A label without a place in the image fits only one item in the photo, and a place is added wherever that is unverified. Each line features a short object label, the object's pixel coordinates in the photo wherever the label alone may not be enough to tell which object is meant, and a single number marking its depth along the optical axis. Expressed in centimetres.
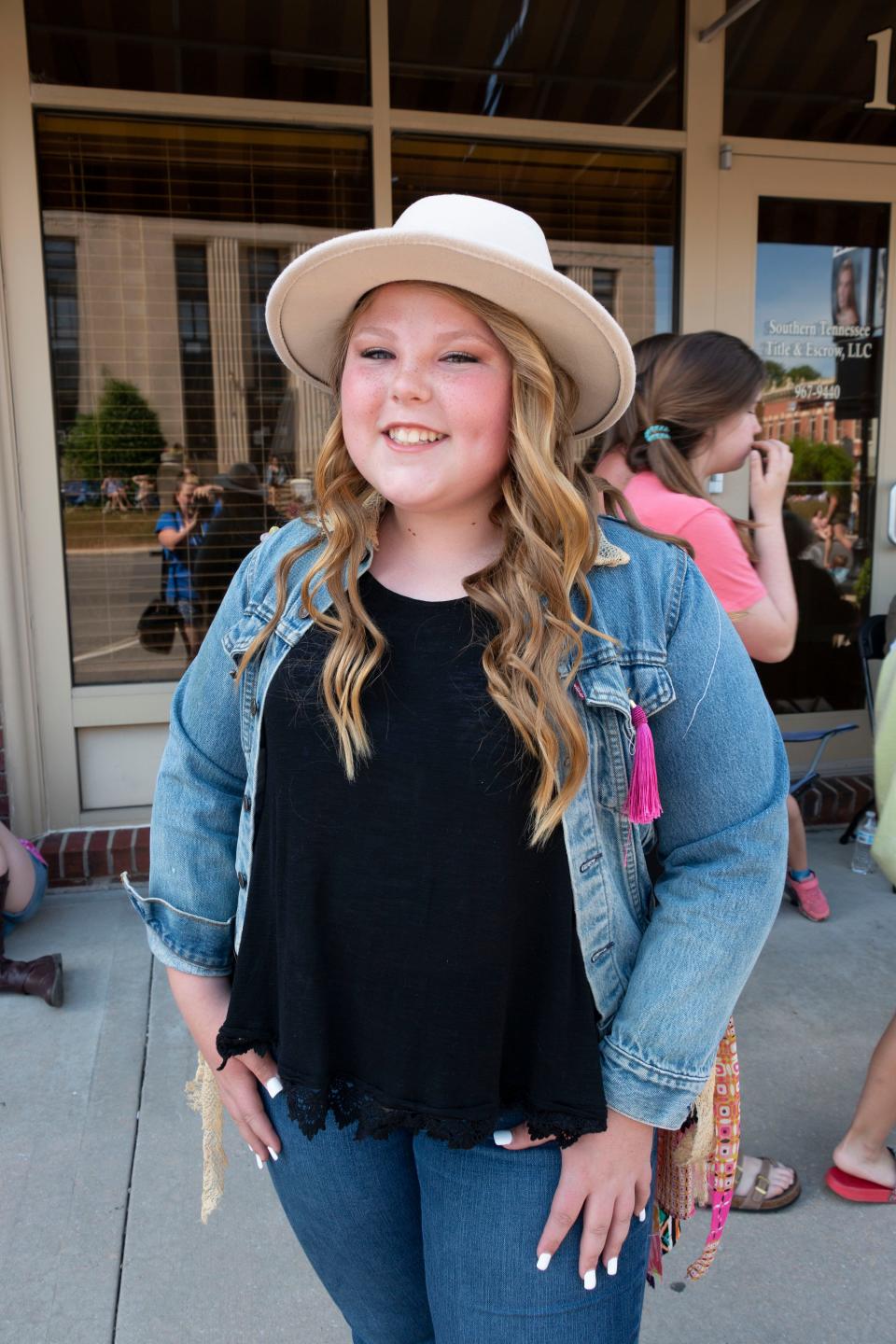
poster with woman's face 466
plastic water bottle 436
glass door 454
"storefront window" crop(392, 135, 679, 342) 433
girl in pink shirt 233
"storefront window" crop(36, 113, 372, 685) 410
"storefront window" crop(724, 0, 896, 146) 444
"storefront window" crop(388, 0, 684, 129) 419
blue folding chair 423
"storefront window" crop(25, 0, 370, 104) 392
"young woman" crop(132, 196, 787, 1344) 124
